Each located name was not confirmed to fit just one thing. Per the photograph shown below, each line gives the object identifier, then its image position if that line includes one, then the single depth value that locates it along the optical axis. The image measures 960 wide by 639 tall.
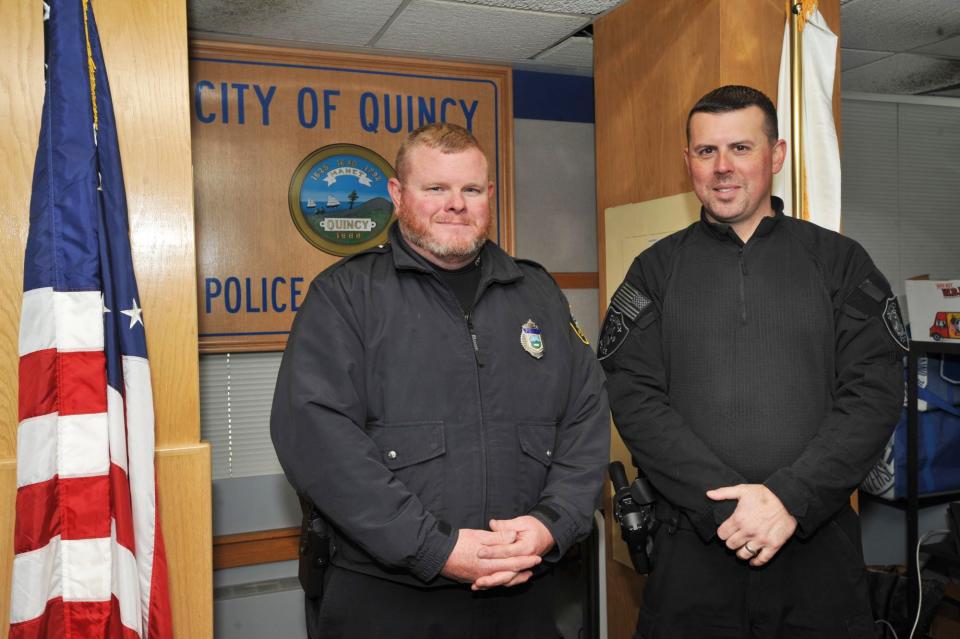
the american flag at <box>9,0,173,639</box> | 1.69
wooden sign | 3.21
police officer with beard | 1.57
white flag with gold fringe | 2.39
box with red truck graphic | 3.25
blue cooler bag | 3.38
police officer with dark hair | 1.76
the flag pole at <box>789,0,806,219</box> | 2.38
